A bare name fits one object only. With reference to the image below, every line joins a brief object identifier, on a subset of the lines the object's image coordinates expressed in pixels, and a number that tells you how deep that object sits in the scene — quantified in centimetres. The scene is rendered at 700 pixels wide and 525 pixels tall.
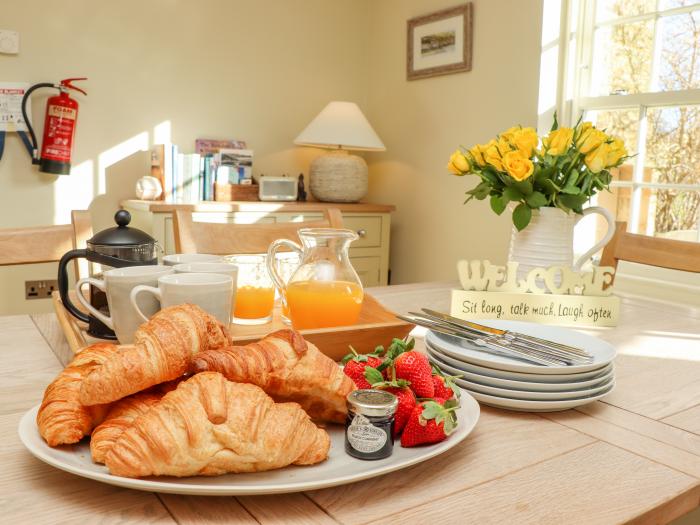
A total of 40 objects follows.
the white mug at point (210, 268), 90
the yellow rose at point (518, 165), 123
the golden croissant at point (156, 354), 54
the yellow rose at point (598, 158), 124
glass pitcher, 97
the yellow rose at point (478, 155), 129
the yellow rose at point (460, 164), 133
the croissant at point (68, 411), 56
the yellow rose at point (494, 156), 126
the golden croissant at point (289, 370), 57
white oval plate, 50
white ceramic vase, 128
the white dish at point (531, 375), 76
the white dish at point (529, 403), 75
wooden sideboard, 282
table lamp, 329
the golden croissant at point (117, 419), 53
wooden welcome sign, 121
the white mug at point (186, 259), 104
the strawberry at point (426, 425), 60
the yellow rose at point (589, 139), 124
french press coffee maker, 93
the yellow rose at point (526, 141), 123
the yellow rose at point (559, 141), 125
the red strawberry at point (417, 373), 63
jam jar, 56
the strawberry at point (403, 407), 61
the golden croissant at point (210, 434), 50
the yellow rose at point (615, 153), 126
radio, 330
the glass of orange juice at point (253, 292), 99
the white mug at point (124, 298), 81
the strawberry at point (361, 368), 66
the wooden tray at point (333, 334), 89
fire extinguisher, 292
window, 248
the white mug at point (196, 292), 77
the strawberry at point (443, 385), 66
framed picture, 318
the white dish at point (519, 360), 76
